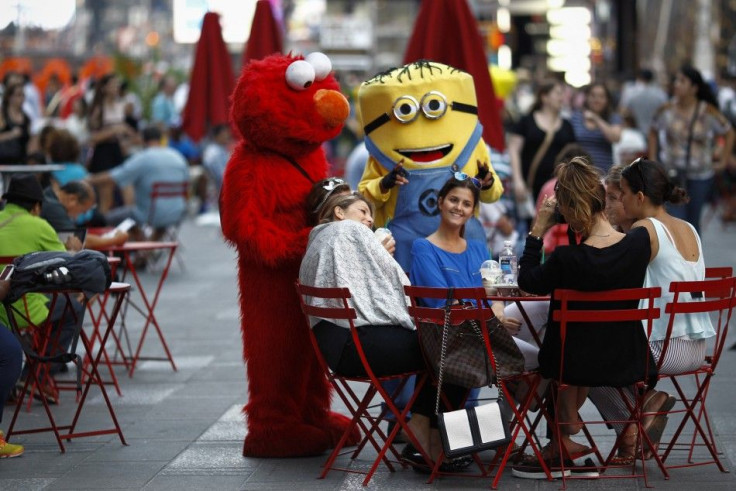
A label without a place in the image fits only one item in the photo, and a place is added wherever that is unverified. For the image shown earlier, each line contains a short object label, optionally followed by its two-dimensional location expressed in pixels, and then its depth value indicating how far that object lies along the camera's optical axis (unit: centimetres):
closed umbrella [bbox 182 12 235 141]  2742
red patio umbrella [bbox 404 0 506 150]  1800
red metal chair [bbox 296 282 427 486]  1135
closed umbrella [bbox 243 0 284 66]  2281
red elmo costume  1273
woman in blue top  1243
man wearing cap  1391
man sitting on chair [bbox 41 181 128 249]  1648
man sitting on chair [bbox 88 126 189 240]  2906
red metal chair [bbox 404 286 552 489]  1099
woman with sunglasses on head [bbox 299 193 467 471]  1160
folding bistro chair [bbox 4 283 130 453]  1266
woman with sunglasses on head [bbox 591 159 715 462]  1180
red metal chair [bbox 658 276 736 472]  1120
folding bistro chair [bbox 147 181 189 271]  2887
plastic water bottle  1228
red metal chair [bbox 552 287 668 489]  1092
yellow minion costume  1392
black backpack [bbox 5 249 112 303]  1227
